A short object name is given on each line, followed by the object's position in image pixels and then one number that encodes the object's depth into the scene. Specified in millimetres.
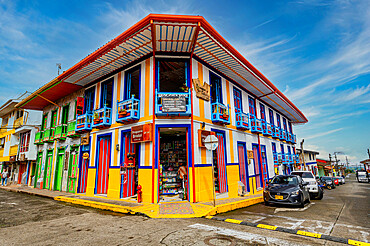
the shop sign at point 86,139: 13219
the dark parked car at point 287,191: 8570
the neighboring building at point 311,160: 36081
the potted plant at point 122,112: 10530
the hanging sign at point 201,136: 10033
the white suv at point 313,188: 11938
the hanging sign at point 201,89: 10469
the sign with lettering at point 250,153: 14199
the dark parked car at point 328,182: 22202
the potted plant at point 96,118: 12324
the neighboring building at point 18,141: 20031
